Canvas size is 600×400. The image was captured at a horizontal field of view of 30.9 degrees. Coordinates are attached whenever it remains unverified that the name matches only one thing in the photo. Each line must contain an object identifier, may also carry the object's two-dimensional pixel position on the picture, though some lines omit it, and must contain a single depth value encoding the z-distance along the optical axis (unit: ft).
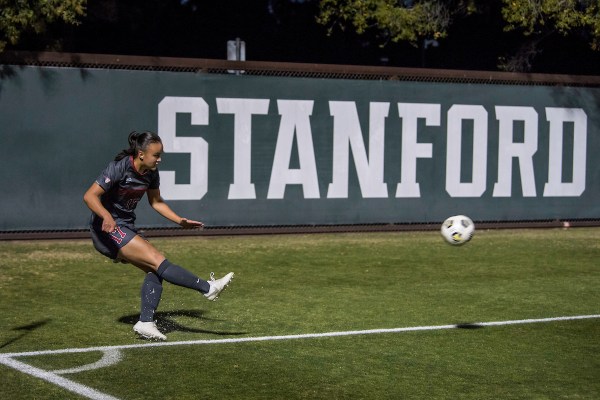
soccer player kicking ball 30.19
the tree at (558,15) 71.51
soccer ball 37.86
